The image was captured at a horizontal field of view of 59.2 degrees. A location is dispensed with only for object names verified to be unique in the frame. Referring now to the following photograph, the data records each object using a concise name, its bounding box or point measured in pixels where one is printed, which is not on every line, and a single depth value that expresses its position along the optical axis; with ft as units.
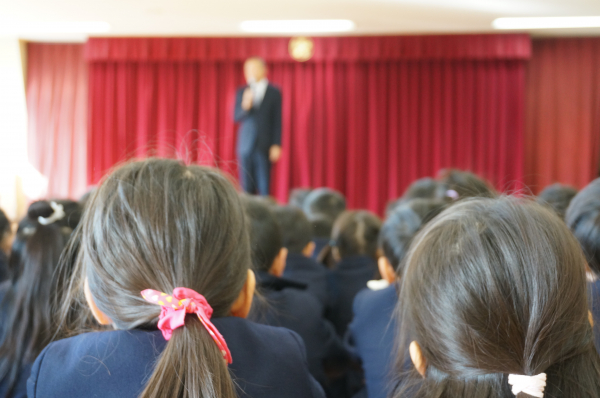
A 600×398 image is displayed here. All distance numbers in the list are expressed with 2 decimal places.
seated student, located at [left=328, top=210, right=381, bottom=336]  5.73
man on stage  14.57
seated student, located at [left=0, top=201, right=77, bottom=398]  3.59
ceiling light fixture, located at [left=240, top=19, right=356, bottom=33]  15.56
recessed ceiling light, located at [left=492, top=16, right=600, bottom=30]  14.48
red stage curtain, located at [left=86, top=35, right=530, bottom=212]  17.08
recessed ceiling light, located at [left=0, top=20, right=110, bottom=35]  15.89
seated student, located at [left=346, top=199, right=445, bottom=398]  3.94
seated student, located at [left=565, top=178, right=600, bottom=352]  3.82
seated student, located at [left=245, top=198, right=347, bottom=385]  4.22
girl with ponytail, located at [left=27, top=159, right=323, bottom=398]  2.30
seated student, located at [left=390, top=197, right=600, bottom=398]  2.19
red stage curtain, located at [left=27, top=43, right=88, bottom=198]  18.42
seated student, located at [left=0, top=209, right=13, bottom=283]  5.07
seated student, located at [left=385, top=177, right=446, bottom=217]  7.36
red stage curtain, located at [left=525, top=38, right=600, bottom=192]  17.01
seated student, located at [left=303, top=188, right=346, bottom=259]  7.55
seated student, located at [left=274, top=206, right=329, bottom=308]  5.38
